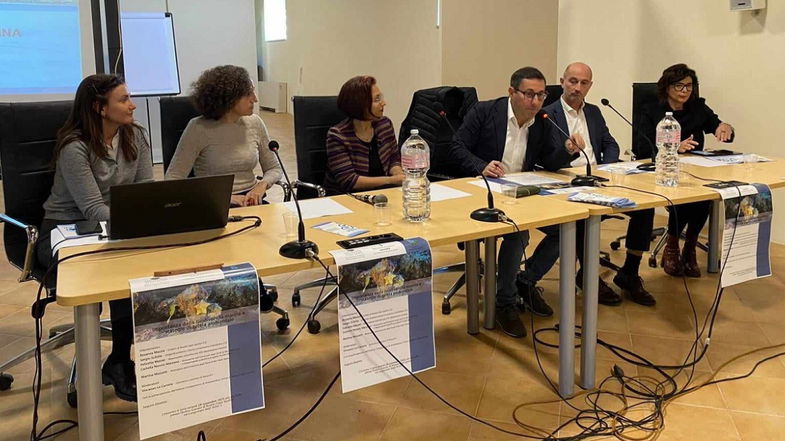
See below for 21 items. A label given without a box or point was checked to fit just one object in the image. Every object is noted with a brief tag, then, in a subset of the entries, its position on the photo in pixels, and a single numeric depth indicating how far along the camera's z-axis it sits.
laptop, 1.71
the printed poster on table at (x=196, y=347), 1.44
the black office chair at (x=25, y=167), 2.32
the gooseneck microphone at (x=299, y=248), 1.65
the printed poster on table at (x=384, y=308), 1.68
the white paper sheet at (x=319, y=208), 2.13
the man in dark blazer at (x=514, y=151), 2.72
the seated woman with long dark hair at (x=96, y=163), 2.18
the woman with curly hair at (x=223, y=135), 2.71
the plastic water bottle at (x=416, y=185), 2.05
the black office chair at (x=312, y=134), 3.02
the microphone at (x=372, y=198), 2.21
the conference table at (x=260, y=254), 1.46
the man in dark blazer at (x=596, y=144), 3.04
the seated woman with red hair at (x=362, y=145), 2.90
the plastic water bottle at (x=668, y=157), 2.55
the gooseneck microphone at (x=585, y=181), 2.53
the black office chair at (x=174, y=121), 2.80
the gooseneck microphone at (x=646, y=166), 2.80
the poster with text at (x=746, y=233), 2.31
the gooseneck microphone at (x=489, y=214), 1.97
